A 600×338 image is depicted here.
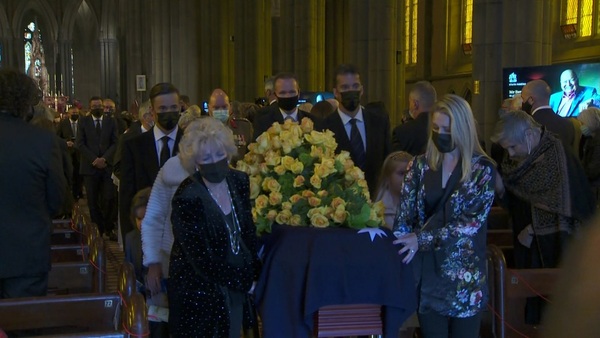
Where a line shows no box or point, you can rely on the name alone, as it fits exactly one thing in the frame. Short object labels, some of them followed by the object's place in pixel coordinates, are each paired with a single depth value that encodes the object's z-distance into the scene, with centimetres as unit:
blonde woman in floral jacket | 349
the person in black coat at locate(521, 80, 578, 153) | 703
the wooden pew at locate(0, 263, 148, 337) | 339
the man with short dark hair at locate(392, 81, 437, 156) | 595
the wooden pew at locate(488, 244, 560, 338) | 403
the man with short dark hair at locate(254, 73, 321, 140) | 603
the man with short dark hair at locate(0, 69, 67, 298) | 416
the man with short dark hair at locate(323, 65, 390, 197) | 568
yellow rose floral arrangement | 356
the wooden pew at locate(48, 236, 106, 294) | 464
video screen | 1039
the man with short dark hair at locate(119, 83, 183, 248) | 514
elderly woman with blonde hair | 351
